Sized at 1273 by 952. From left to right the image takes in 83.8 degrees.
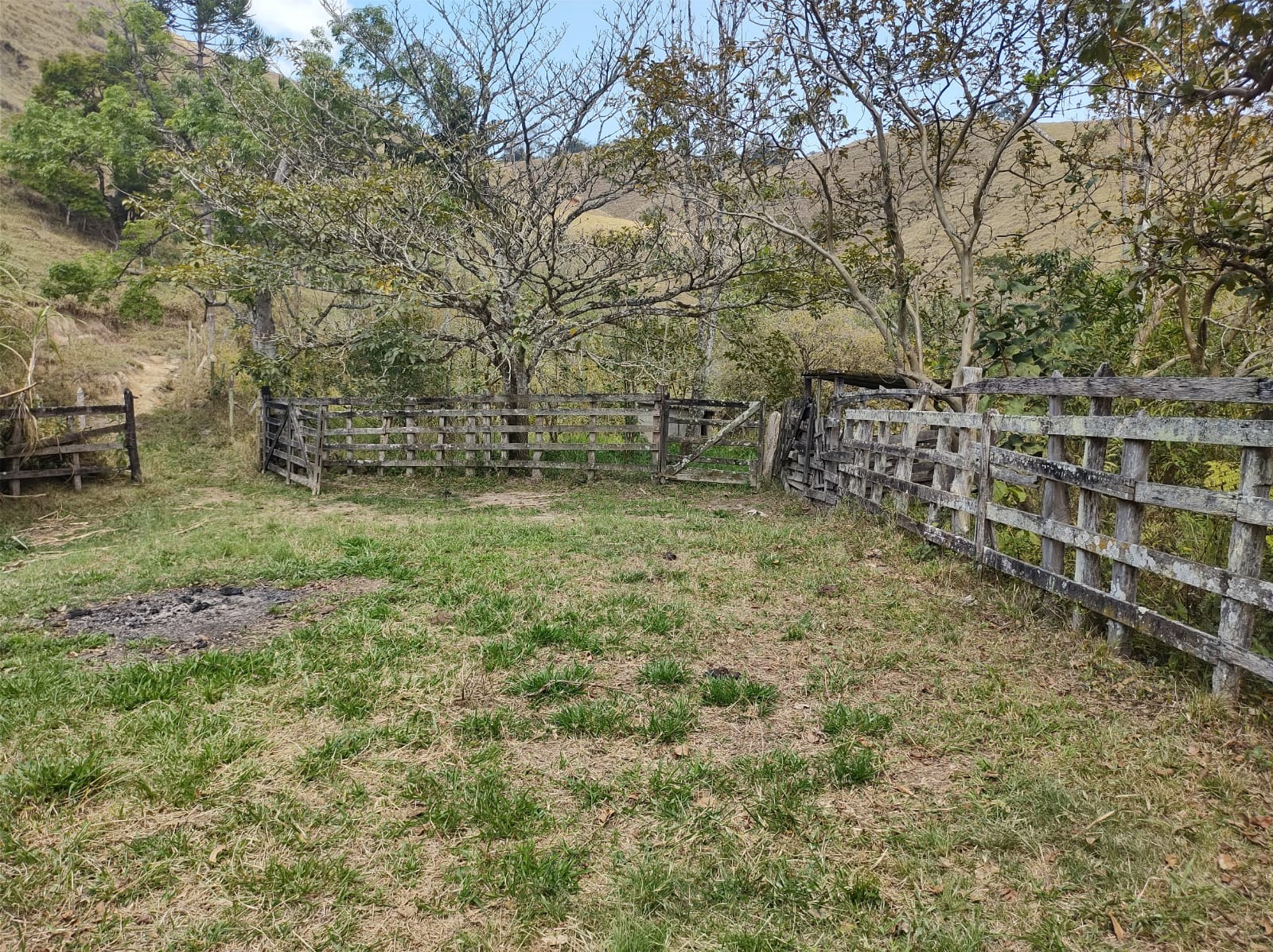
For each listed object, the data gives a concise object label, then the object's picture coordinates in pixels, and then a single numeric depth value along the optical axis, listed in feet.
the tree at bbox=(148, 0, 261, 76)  116.88
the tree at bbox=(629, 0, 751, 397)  37.04
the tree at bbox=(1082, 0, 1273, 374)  10.51
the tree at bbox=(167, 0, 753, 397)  40.01
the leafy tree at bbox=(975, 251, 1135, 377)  23.08
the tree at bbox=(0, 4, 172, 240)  83.56
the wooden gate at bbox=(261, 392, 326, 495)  41.04
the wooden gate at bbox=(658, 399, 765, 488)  41.98
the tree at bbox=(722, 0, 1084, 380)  28.71
